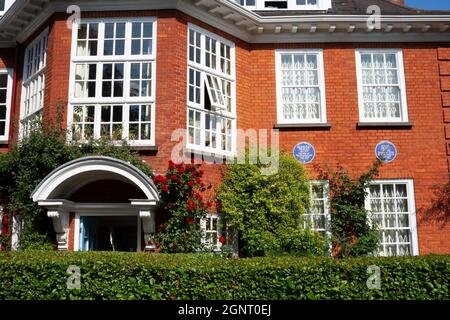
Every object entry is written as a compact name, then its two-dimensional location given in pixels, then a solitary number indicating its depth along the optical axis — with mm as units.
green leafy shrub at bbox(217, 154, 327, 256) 10555
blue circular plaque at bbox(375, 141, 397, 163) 12031
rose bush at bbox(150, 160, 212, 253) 9641
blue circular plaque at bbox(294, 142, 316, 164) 12062
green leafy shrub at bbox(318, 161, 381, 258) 11121
